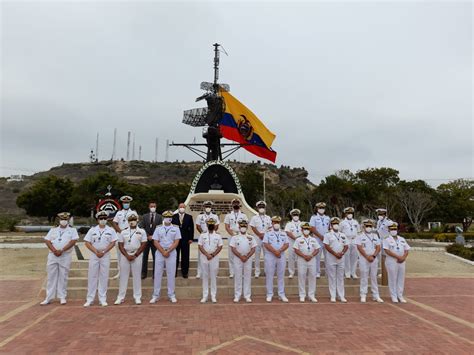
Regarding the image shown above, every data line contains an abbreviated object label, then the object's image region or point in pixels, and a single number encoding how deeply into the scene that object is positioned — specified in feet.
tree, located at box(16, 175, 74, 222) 143.74
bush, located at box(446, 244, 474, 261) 50.96
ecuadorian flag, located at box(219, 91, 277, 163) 63.46
